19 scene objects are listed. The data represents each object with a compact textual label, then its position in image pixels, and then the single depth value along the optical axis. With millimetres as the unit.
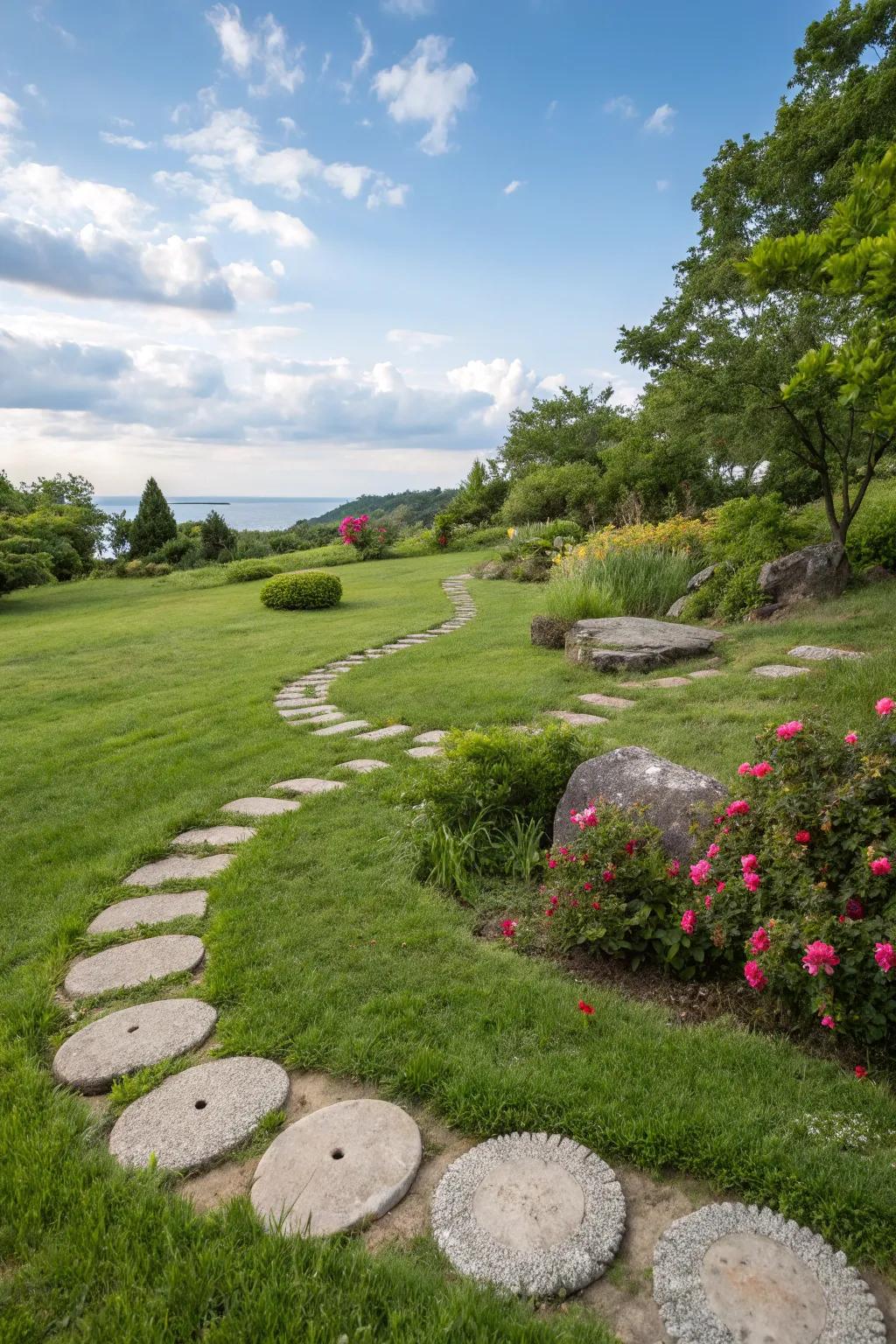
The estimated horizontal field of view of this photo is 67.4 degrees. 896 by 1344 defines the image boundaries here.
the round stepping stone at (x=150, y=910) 2689
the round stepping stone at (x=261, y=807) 3654
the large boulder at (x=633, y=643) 6039
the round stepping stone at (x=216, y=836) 3391
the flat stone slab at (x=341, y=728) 4904
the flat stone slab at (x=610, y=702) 4984
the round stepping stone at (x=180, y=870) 3039
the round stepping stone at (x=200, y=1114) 1595
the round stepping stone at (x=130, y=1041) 1869
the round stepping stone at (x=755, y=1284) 1162
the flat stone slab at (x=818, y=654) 5305
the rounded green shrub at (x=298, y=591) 11844
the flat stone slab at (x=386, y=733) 4727
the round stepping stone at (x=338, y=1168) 1422
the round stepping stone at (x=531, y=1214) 1292
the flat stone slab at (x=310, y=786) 3913
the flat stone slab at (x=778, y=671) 5098
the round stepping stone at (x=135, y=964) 2303
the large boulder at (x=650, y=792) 2629
